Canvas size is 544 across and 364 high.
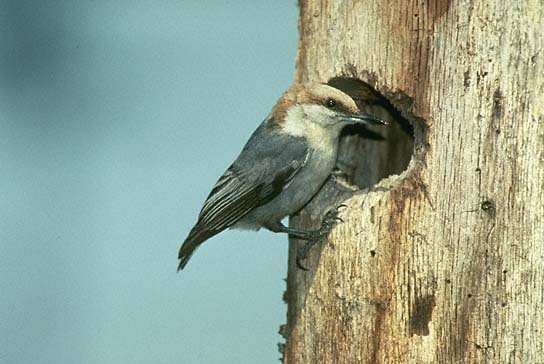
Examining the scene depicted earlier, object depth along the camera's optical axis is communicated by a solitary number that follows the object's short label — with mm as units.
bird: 7820
